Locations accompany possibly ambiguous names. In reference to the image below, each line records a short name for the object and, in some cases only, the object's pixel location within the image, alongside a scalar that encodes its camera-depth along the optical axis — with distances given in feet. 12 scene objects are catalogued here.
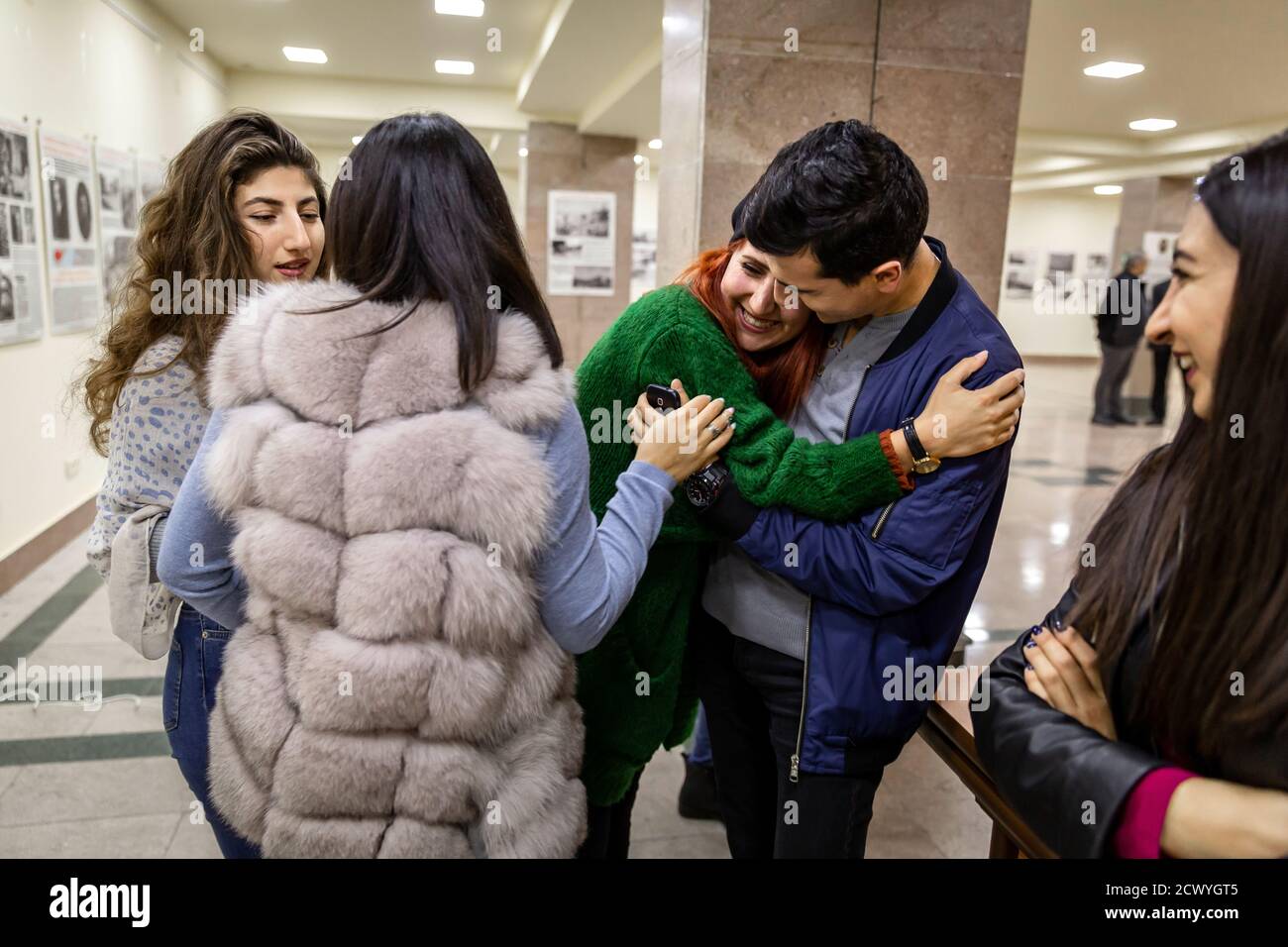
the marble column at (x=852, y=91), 9.86
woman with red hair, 5.01
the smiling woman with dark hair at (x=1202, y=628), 3.10
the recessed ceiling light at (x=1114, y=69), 29.19
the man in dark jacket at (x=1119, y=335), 36.32
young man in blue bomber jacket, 4.77
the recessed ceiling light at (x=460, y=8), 24.63
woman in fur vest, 3.92
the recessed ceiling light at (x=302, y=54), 32.53
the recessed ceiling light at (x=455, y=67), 33.97
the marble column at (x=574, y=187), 39.52
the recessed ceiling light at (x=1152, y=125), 40.65
